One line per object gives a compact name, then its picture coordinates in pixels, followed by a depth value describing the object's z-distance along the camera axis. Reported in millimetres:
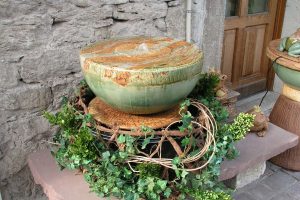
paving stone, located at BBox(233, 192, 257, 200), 2000
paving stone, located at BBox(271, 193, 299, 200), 2021
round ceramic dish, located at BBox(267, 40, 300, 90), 1937
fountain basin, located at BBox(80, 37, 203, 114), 1109
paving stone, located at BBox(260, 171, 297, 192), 2121
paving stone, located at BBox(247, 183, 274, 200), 2023
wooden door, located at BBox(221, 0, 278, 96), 2748
